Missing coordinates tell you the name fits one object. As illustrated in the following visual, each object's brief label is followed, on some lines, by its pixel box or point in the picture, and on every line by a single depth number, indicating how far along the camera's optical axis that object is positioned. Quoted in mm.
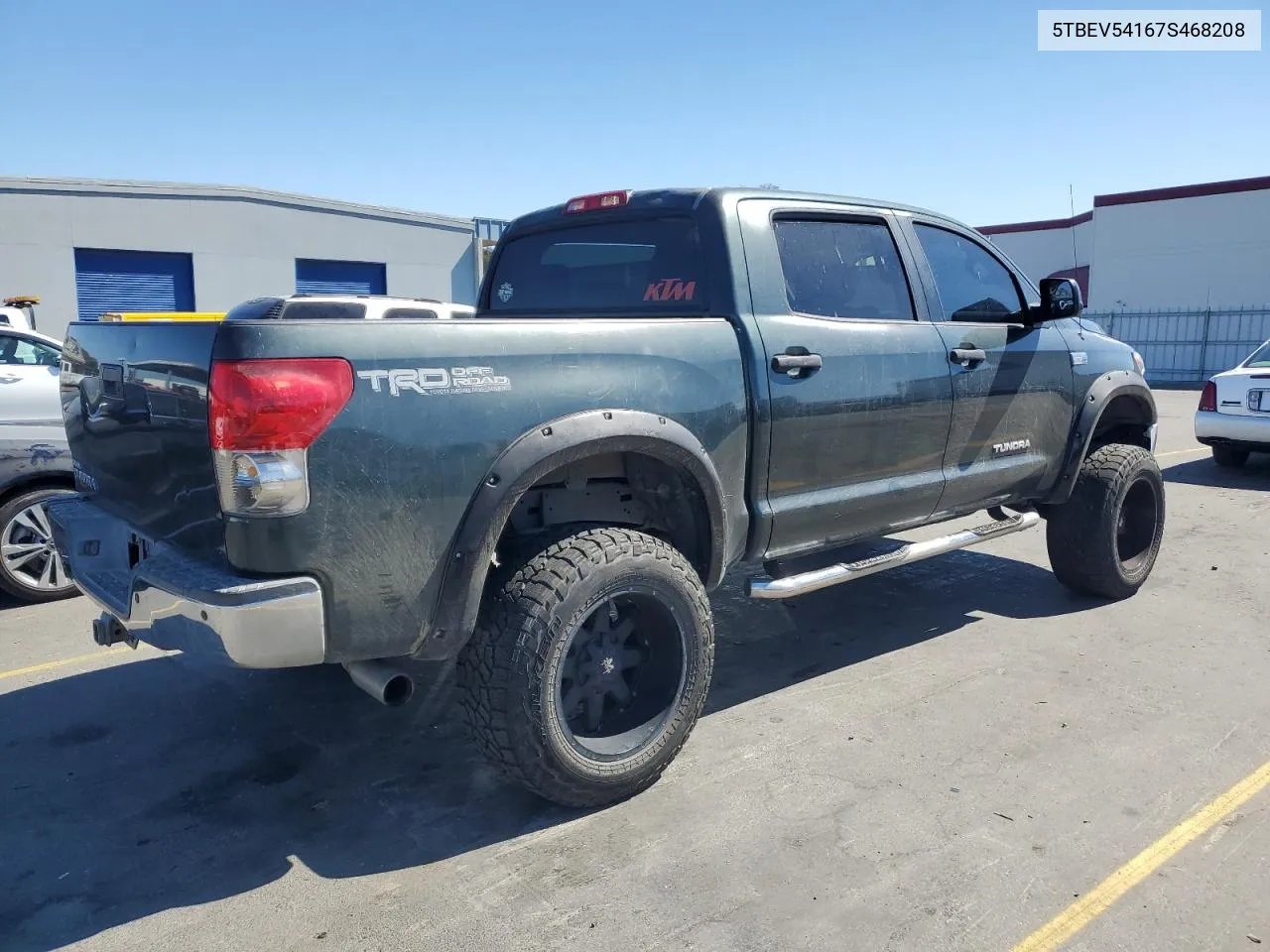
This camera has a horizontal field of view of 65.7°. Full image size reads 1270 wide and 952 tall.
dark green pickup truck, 2588
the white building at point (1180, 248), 24000
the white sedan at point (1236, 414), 9547
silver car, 5324
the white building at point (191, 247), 20281
